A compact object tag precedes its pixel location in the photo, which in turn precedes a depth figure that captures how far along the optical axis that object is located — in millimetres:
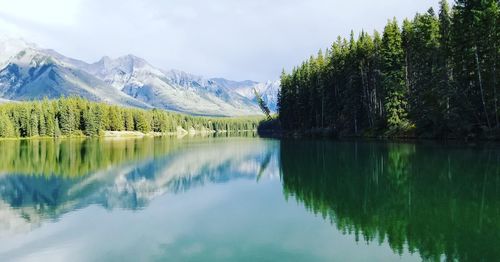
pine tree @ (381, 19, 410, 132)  70125
